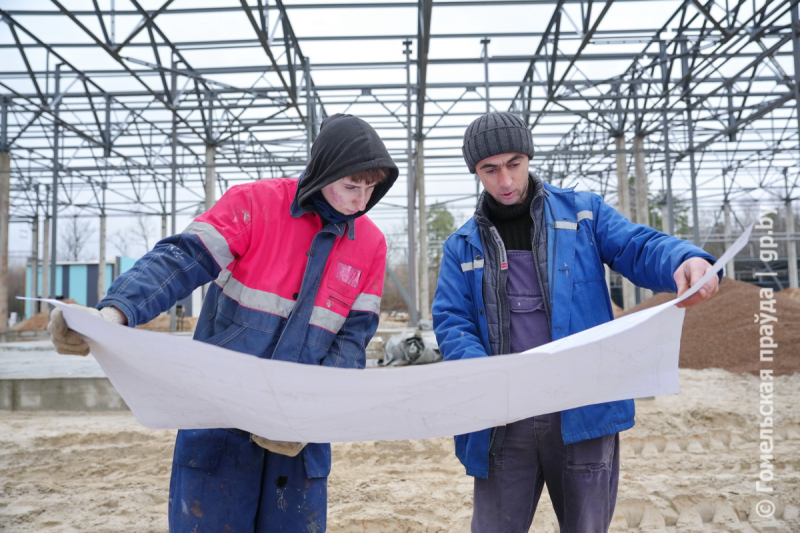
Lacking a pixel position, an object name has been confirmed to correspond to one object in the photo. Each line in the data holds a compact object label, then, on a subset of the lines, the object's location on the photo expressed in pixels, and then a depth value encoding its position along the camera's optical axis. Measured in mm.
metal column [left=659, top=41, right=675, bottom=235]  11414
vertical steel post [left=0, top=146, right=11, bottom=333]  14031
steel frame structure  11109
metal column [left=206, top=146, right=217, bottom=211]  14266
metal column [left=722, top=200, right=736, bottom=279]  23405
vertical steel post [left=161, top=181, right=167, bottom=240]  20694
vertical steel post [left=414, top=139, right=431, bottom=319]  14304
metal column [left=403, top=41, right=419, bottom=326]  10734
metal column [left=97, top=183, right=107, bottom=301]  21031
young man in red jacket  1599
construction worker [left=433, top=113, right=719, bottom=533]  1671
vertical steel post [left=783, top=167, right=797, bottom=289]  23062
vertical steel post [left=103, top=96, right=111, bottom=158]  14331
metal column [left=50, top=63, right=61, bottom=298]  12883
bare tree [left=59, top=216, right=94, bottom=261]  37156
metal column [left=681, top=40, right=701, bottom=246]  11156
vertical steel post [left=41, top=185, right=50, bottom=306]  21223
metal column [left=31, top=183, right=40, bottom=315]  21403
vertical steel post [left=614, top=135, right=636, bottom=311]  14617
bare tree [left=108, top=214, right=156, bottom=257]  35622
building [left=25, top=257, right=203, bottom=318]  29578
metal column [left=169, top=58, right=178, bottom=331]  11973
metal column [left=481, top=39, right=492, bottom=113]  12259
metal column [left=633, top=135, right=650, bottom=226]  14406
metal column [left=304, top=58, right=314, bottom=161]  12094
